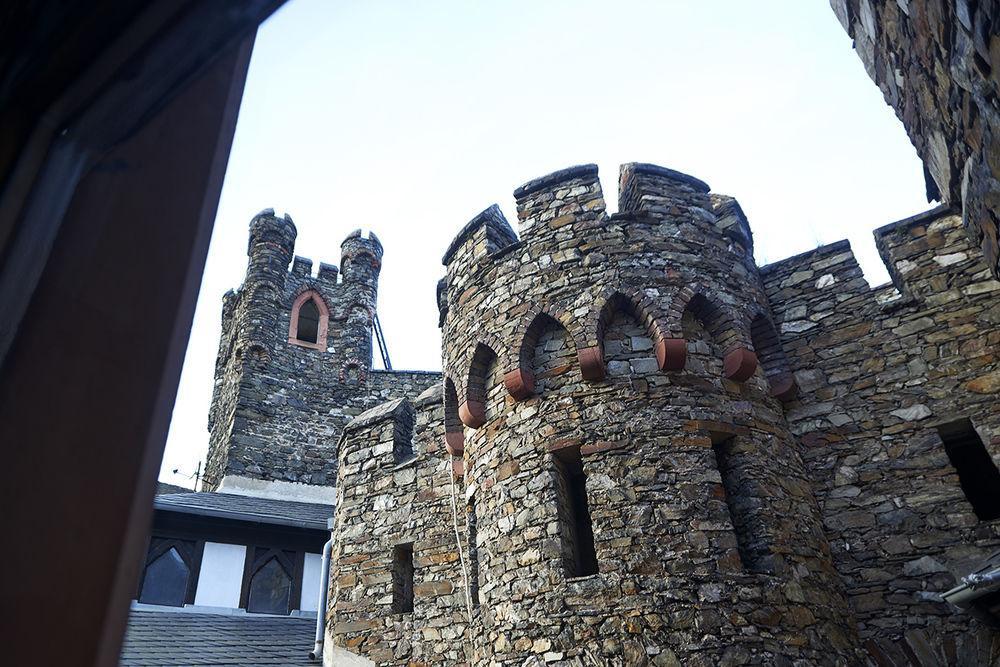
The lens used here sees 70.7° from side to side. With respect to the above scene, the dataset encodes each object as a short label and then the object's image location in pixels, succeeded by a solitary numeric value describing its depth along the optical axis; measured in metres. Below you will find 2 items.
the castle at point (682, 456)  4.85
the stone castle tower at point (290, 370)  14.11
